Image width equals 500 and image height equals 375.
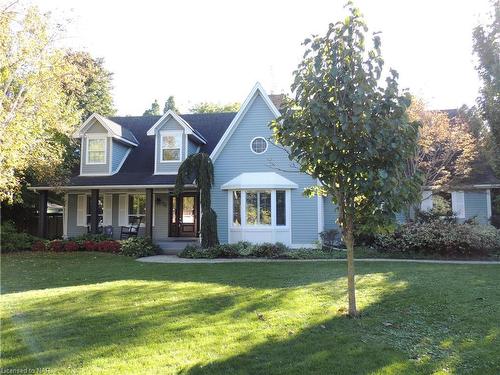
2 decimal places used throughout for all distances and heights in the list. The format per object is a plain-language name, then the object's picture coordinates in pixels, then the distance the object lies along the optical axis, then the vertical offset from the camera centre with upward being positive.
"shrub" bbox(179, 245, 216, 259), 15.52 -1.24
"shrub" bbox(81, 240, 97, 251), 17.25 -1.04
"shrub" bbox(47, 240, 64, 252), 17.53 -1.05
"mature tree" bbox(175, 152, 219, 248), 16.42 +1.51
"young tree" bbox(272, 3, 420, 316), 5.84 +1.31
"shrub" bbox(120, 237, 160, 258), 16.41 -1.07
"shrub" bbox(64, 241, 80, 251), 17.38 -1.05
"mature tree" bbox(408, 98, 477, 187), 16.44 +2.92
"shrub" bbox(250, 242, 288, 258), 15.36 -1.17
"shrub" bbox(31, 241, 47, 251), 17.84 -1.07
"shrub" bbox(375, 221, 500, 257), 14.47 -0.76
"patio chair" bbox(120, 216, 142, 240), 20.08 -0.46
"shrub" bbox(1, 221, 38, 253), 17.83 -0.84
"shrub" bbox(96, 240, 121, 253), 16.95 -1.04
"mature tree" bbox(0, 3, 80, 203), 9.79 +4.07
